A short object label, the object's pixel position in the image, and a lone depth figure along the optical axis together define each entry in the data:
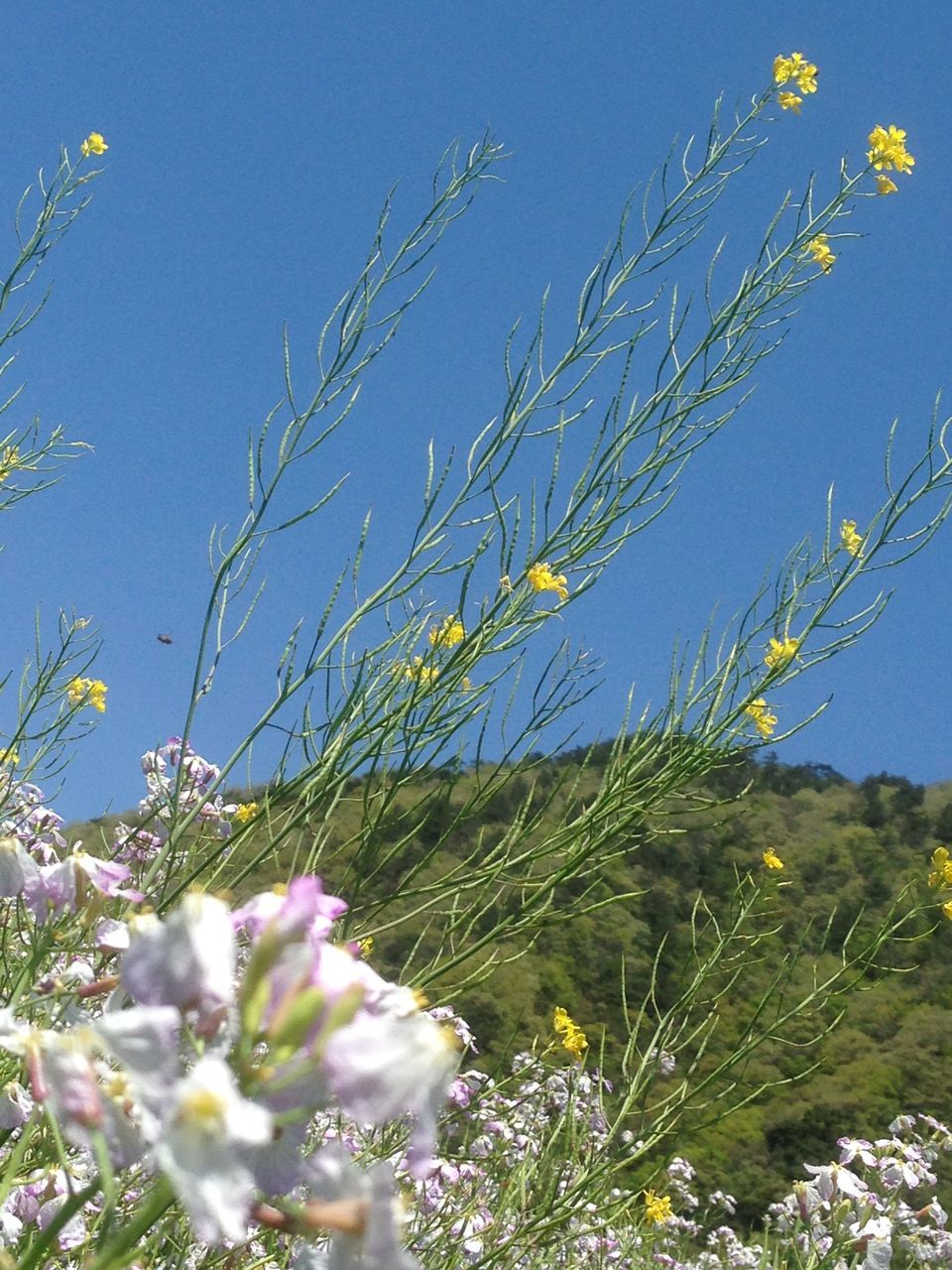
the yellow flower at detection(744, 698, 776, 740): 1.00
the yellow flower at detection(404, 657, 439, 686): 0.88
